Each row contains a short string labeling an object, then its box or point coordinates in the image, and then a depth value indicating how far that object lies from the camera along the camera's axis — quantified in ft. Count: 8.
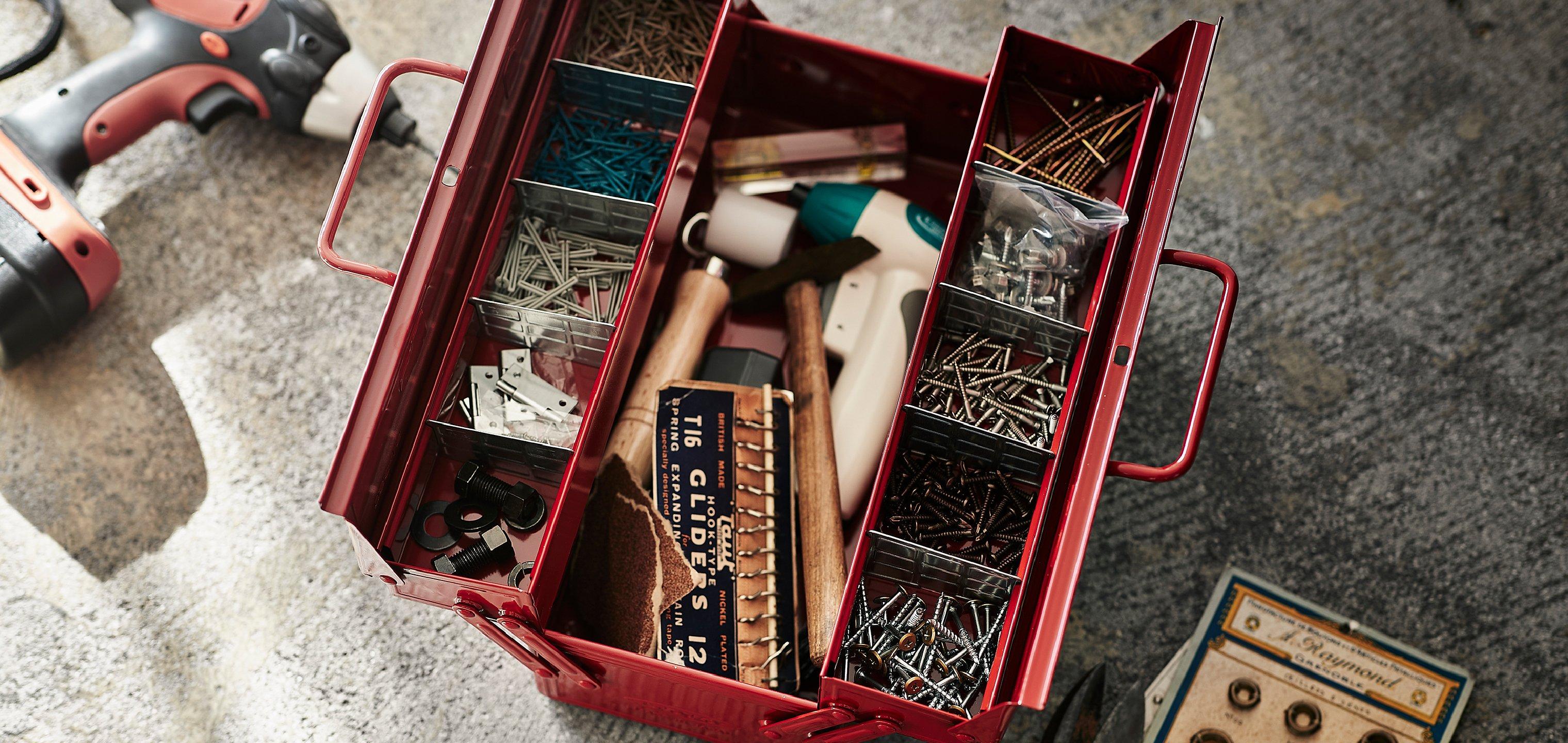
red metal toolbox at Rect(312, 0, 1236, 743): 3.91
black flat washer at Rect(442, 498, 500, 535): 4.30
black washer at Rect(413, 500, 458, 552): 4.28
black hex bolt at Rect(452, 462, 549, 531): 4.33
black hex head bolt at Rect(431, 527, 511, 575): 4.25
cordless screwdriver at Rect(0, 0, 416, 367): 5.28
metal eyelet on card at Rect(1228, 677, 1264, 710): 5.38
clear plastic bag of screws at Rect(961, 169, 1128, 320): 4.49
